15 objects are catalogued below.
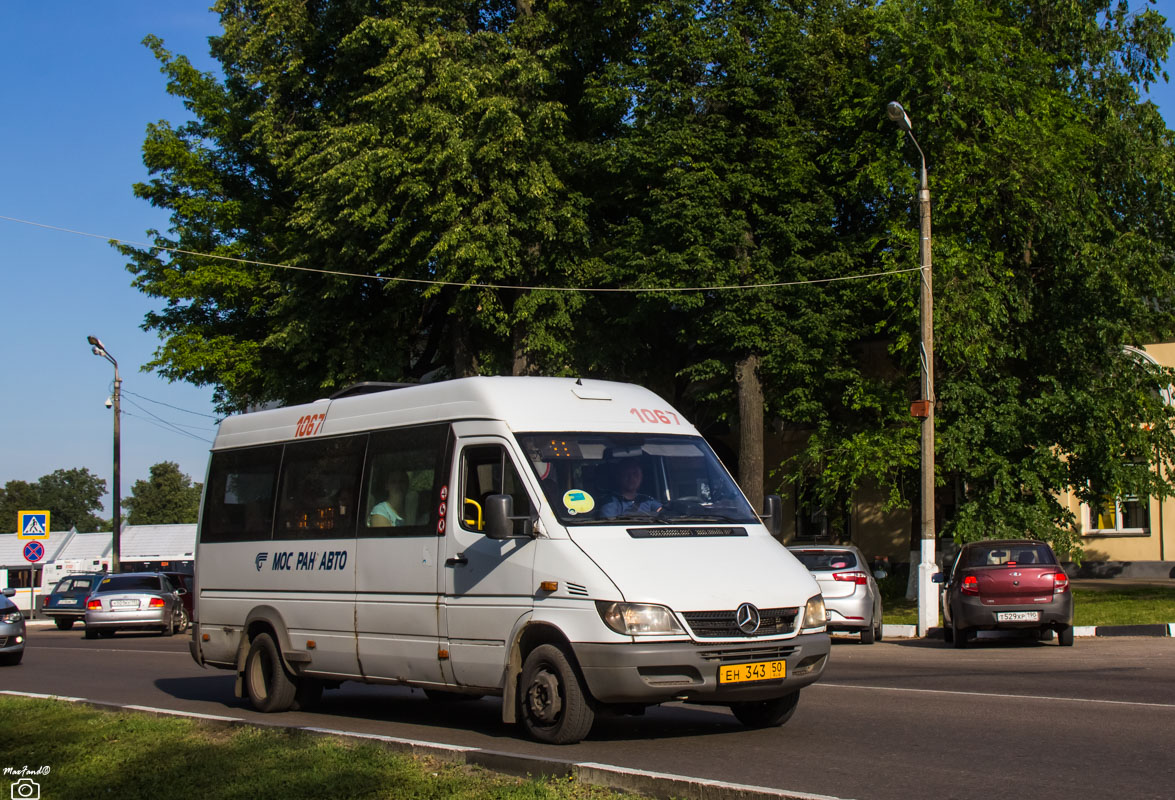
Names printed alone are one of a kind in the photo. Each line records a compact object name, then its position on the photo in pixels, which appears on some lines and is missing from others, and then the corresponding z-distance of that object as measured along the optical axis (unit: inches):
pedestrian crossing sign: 1600.6
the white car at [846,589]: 798.5
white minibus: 341.7
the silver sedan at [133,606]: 1227.2
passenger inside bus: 431.8
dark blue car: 1503.4
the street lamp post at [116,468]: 1798.7
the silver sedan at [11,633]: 768.3
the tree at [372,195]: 1159.6
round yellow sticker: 368.5
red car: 717.9
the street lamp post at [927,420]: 885.2
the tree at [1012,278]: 1079.6
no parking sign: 1584.6
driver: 372.5
